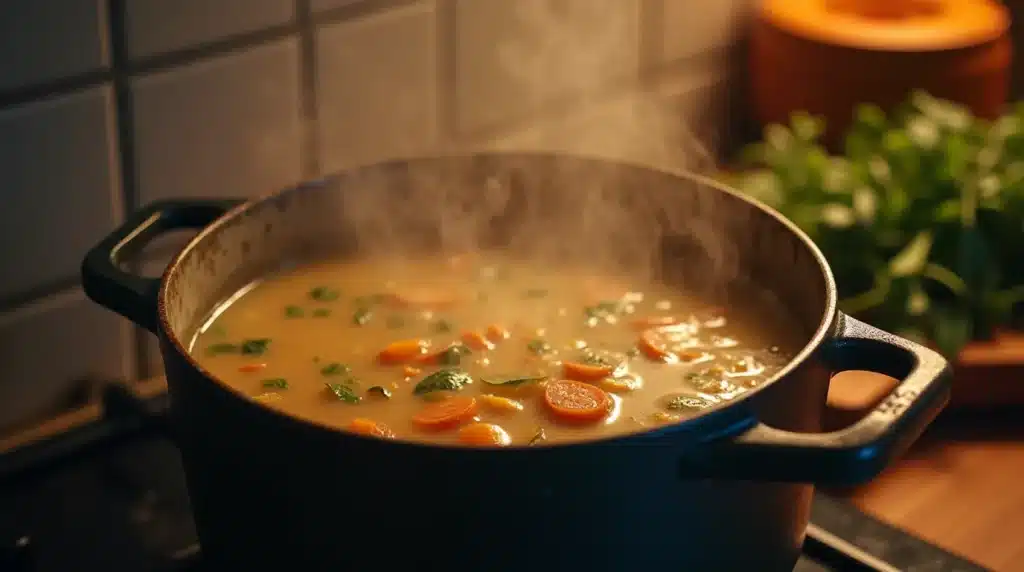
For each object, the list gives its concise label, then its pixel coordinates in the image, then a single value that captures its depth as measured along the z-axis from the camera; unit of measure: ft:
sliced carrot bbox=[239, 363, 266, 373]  3.77
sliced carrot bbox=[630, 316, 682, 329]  3.92
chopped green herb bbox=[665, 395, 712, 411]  3.66
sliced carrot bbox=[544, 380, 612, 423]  3.59
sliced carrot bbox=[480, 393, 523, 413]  3.62
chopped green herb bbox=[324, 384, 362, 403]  3.66
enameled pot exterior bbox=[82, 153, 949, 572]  3.18
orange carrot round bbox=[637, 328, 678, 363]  3.82
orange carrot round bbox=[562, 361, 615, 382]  3.72
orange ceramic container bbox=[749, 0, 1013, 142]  5.05
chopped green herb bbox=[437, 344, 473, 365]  3.78
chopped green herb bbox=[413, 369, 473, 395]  3.67
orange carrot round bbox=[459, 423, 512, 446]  3.51
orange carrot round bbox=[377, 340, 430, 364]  3.78
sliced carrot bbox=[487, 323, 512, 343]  3.89
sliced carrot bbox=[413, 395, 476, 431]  3.57
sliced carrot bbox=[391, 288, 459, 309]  3.99
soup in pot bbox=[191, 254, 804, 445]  3.62
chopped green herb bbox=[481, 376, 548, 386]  3.67
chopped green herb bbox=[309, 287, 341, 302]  4.01
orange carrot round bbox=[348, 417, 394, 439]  3.54
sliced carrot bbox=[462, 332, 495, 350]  3.85
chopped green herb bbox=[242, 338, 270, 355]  3.83
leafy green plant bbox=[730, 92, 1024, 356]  4.40
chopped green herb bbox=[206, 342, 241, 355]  3.83
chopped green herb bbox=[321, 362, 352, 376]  3.75
